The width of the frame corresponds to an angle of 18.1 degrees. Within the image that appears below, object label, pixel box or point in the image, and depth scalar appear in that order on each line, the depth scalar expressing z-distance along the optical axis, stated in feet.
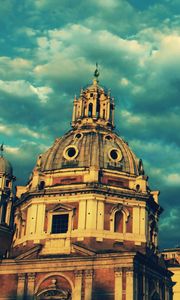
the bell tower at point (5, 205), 208.44
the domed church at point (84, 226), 168.14
